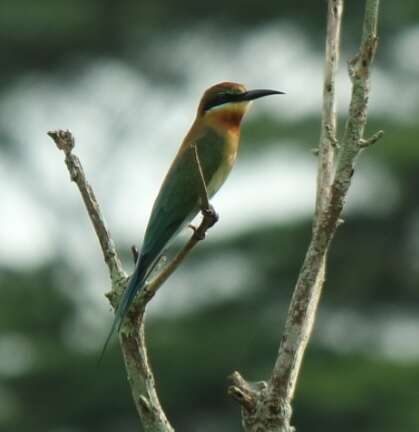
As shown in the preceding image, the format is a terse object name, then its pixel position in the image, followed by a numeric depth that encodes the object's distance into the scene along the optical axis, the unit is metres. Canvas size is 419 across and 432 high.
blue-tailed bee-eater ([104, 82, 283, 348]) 7.17
